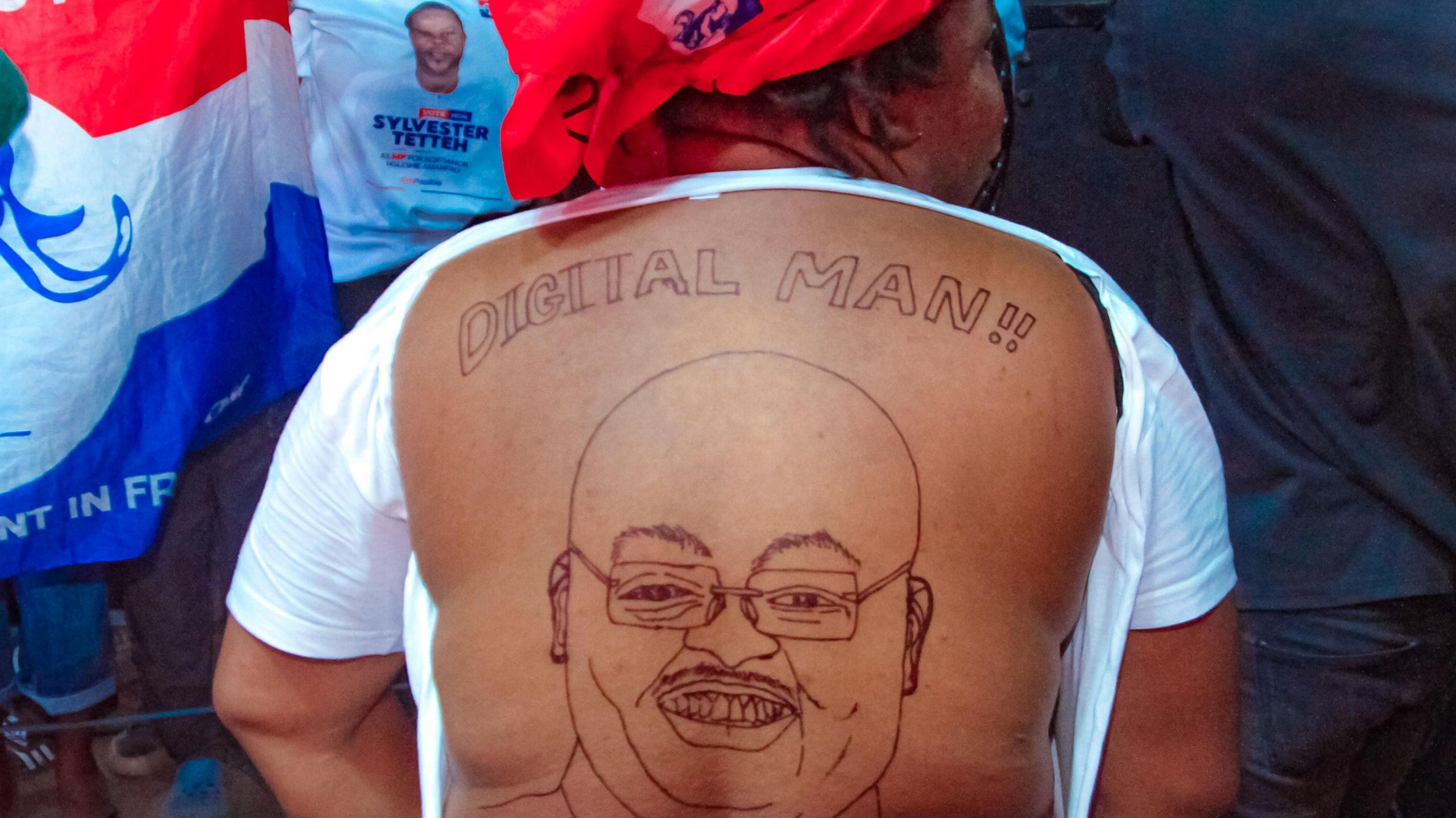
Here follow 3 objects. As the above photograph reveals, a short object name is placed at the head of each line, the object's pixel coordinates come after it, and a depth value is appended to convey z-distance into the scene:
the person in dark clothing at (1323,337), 0.96
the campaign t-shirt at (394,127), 1.49
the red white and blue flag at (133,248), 1.00
